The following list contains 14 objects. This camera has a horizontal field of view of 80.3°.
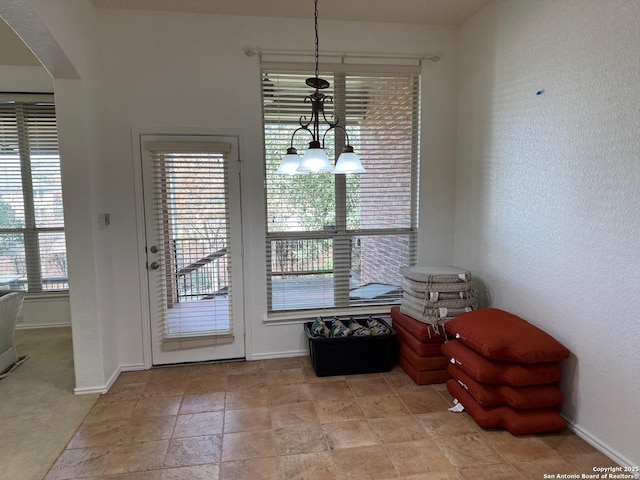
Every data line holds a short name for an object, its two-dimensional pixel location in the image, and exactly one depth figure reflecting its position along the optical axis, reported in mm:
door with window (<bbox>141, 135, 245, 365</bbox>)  3133
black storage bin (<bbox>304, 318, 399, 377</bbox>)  3080
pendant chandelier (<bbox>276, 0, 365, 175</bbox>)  2047
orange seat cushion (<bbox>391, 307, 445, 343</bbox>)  2889
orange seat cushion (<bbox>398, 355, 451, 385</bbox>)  2930
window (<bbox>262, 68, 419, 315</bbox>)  3314
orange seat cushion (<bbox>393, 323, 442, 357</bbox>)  2910
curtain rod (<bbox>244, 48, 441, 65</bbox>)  3148
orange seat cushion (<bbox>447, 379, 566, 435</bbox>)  2256
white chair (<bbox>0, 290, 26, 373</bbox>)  3133
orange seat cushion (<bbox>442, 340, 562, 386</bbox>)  2246
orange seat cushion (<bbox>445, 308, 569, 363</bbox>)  2242
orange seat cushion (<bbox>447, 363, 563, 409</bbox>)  2254
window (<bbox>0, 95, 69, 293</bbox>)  4230
